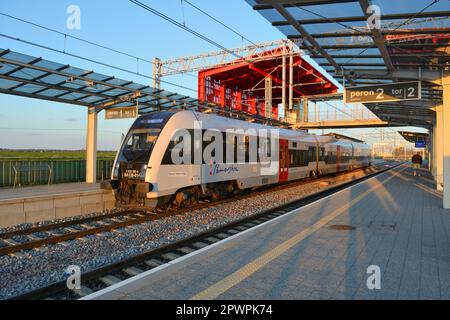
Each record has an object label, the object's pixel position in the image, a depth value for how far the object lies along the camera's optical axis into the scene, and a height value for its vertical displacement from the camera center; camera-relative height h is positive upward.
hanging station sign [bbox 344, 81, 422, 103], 11.35 +2.33
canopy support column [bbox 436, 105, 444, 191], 15.73 +1.13
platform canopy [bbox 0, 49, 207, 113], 9.79 +2.44
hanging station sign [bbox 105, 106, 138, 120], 13.27 +1.81
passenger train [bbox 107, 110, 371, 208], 9.63 +0.03
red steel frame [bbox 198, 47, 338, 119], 38.12 +9.80
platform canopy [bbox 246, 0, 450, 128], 7.60 +3.25
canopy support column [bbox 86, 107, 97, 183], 14.20 +0.93
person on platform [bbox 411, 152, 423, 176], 29.03 +0.09
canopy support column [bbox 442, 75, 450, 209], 10.90 +0.76
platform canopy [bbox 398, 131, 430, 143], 46.41 +3.56
